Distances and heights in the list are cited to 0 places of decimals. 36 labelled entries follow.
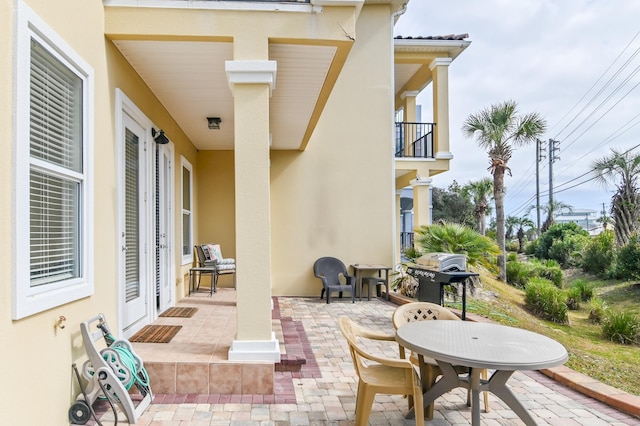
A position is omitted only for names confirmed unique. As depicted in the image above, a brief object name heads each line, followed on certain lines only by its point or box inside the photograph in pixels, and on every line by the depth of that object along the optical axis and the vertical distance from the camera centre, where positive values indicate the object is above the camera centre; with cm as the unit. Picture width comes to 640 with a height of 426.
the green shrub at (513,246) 2637 -153
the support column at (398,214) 1125 +24
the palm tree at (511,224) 3472 -23
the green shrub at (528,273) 1415 -174
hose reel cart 285 -100
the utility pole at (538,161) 2884 +404
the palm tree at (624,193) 1540 +98
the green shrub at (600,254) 1551 -122
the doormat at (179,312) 534 -110
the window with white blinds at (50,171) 236 +33
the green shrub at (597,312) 891 -186
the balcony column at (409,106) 1134 +312
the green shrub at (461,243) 682 -34
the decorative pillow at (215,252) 744 -48
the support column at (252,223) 361 +0
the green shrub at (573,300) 1045 -188
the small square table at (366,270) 837 -93
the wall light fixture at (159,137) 518 +103
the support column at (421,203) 1027 +45
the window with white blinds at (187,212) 721 +20
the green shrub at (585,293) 1118 -183
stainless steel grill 513 -61
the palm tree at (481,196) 2111 +129
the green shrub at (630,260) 1279 -117
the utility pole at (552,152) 3063 +478
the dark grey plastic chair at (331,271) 851 -93
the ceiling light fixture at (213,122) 629 +146
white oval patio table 244 -76
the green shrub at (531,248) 2312 -145
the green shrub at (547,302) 892 -170
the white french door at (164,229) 547 -6
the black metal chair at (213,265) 723 -69
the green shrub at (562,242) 1900 -97
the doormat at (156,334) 406 -106
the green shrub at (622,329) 733 -182
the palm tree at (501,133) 1416 +289
